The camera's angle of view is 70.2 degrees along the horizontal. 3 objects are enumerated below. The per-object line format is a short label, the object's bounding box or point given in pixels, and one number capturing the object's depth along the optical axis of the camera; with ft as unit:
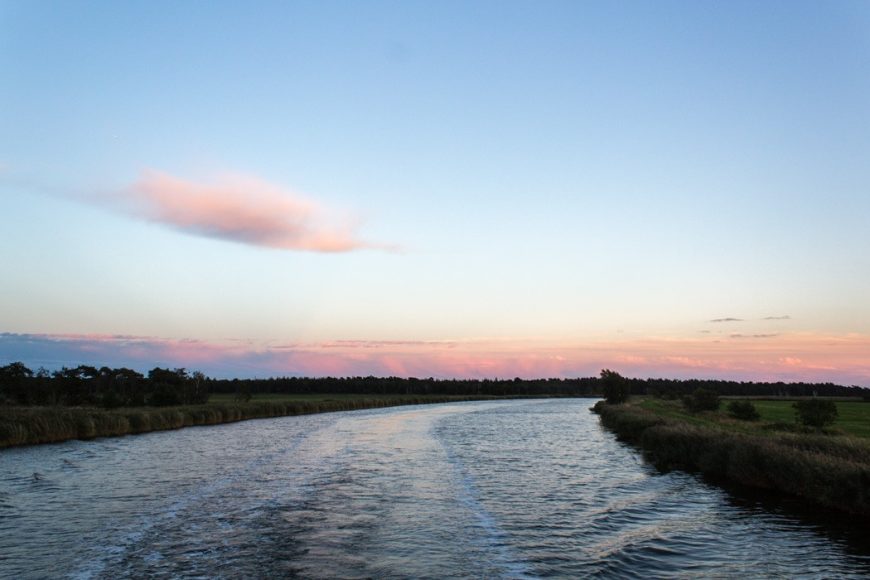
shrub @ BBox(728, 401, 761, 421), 165.62
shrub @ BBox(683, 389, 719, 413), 209.05
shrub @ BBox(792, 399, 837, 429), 124.26
